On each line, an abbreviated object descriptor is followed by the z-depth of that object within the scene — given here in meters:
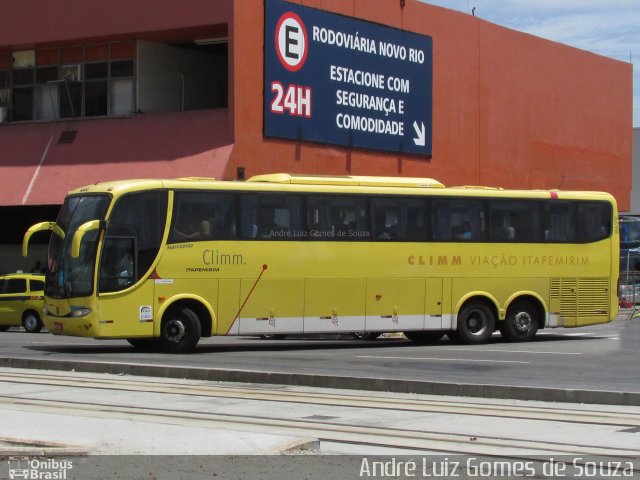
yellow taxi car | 32.75
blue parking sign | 35.09
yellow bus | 21.45
